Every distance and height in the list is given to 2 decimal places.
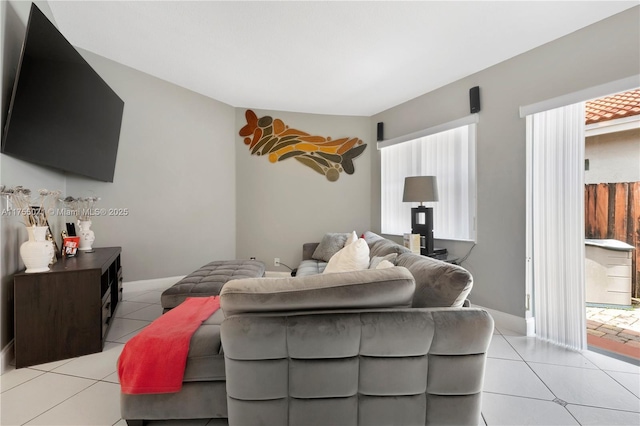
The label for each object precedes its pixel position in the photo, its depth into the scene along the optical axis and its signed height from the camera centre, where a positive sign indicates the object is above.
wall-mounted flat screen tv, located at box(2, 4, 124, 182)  1.91 +0.82
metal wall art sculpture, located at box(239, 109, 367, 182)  4.38 +0.97
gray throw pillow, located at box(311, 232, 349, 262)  3.57 -0.47
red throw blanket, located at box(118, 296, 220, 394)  1.31 -0.71
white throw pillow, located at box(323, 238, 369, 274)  2.11 -0.38
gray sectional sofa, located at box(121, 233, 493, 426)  1.20 -0.62
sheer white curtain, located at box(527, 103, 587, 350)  2.30 -0.14
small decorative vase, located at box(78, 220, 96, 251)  2.87 -0.25
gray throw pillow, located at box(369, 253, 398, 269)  1.92 -0.35
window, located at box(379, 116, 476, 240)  3.15 +0.45
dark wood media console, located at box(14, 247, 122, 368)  1.91 -0.72
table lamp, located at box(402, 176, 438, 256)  3.04 +0.11
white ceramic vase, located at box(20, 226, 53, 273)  1.93 -0.27
